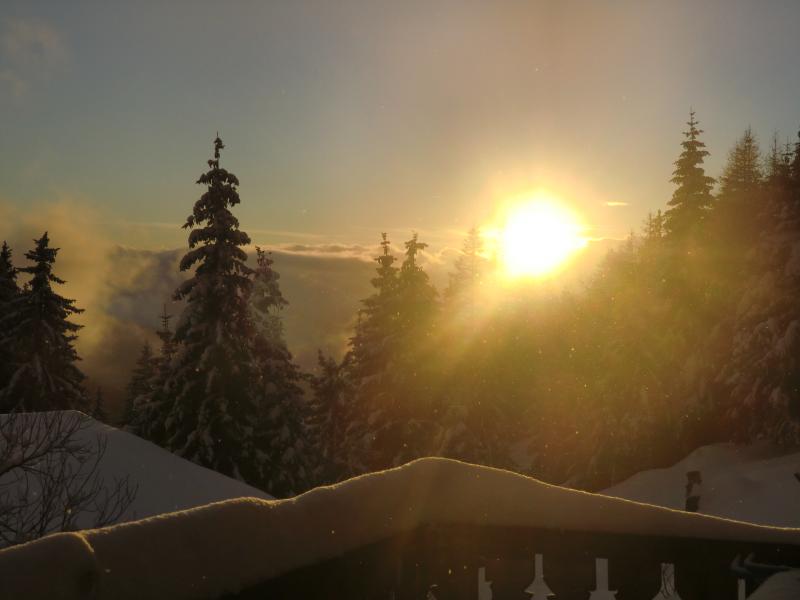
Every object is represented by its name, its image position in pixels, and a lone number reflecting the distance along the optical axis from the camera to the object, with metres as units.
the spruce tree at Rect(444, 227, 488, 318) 50.36
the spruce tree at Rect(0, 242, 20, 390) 31.17
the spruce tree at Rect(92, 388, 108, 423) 63.19
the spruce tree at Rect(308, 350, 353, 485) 39.28
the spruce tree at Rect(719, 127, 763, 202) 40.03
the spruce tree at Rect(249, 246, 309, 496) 28.02
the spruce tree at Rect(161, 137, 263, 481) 25.03
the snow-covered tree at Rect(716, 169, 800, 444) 27.31
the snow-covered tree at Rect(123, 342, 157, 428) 49.53
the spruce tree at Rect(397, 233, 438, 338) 32.59
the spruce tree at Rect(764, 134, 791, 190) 29.38
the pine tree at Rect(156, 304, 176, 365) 26.48
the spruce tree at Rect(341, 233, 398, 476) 32.34
